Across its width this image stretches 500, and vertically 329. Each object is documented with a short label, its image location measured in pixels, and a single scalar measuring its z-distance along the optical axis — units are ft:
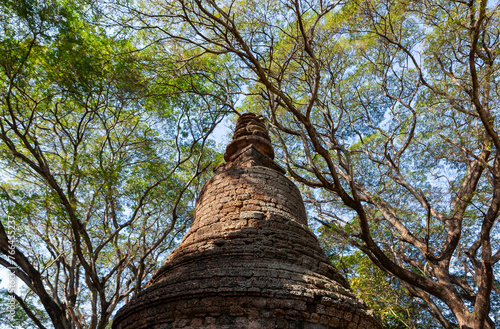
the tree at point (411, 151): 19.40
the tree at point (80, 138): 23.41
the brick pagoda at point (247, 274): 11.28
